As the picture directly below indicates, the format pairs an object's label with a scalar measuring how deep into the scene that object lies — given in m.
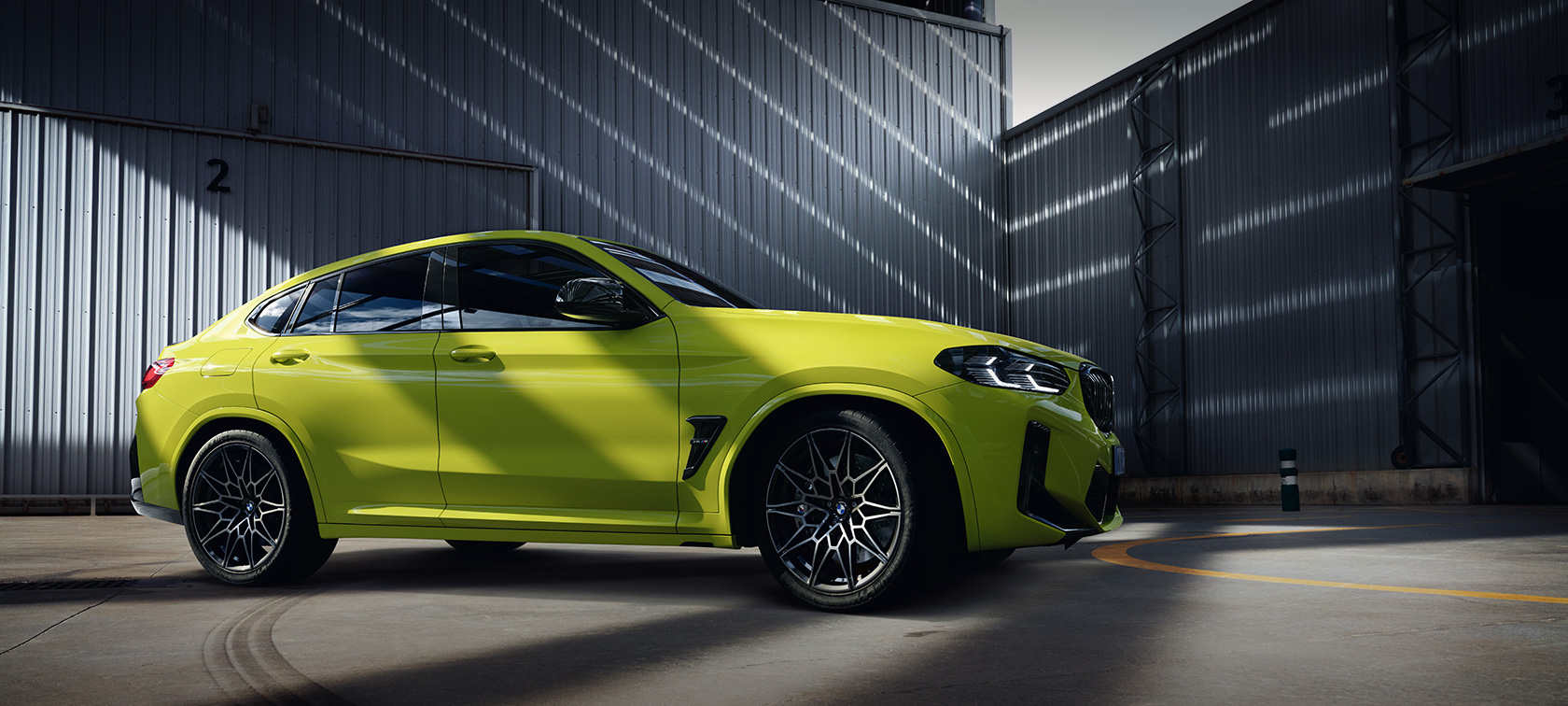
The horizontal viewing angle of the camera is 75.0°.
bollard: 11.66
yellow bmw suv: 3.55
